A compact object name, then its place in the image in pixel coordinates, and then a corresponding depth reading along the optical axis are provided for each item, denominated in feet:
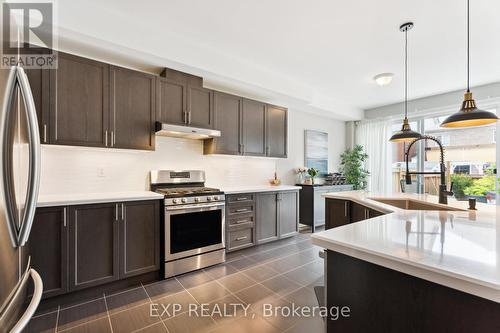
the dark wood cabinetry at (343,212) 8.21
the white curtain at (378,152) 17.79
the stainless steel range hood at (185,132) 9.10
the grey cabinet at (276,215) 11.71
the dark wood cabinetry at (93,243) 6.56
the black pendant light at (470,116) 5.48
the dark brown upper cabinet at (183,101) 9.46
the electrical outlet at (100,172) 8.93
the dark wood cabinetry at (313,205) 14.79
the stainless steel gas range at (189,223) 8.63
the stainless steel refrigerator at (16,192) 2.95
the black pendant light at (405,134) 8.29
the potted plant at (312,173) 15.47
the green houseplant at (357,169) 18.10
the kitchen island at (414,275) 2.38
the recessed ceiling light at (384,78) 12.02
